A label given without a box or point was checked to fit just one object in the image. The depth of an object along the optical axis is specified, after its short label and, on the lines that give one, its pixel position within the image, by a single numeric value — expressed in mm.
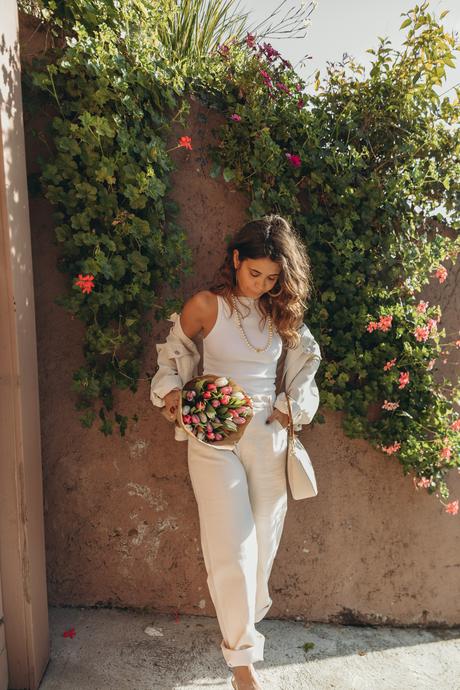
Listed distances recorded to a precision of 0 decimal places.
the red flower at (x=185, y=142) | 2679
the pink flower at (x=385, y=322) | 2820
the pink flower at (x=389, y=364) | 2895
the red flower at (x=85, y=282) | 2496
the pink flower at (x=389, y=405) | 2924
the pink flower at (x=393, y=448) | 2963
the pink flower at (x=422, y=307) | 2889
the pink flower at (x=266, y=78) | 2799
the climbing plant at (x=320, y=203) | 2537
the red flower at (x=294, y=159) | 2807
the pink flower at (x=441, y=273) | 2920
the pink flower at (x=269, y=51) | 2859
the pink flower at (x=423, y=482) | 3002
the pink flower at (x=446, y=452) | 2932
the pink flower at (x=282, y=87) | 2842
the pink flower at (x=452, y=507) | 3058
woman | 2414
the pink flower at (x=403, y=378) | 2883
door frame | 2256
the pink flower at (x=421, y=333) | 2857
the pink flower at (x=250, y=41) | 2916
